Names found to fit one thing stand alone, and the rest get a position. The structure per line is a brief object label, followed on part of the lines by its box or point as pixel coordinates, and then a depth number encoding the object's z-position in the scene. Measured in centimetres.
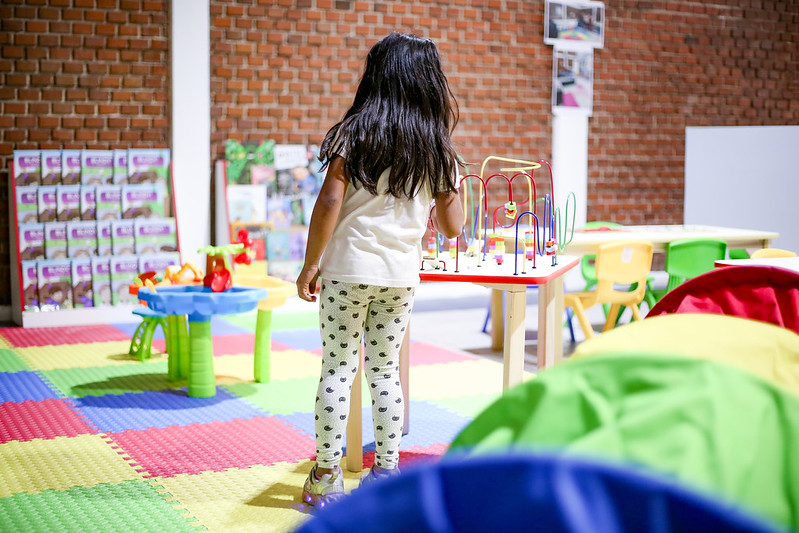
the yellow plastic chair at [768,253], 399
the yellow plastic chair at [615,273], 490
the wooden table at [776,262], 322
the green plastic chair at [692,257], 515
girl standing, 252
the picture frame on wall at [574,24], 778
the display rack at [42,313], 593
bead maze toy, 337
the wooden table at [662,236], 504
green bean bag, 95
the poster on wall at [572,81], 787
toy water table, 388
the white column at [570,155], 791
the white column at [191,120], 643
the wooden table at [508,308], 304
